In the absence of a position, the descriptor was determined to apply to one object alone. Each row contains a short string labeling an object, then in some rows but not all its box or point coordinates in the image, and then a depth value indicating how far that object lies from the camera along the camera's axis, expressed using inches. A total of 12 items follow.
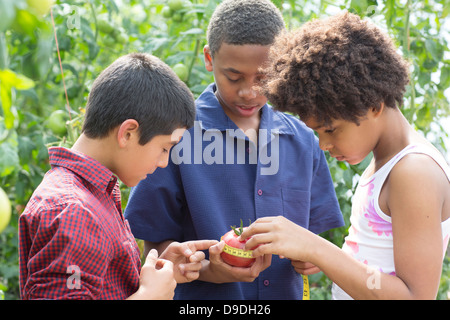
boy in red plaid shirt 49.3
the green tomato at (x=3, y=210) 29.2
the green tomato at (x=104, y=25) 137.9
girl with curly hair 54.4
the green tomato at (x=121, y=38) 141.2
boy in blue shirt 73.6
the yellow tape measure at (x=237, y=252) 66.8
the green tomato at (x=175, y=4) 128.6
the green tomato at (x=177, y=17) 131.3
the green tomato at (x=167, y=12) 133.5
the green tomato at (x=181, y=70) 112.6
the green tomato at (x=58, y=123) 115.7
